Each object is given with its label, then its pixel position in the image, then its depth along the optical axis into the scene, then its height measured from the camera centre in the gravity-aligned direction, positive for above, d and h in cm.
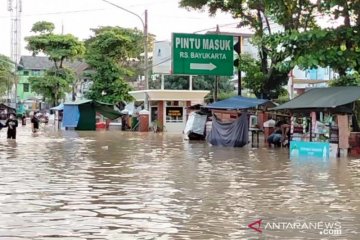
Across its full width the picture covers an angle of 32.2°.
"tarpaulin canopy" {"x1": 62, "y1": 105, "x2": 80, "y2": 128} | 4900 +7
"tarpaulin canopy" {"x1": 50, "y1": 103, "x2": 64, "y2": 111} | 5184 +76
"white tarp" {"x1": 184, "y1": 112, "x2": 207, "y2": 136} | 3316 -31
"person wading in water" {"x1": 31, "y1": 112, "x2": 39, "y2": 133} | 3972 -41
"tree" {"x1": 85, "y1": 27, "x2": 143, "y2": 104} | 5272 +427
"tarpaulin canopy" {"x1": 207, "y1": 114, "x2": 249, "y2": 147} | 2730 -63
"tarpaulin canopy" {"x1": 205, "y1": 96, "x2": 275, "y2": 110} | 2655 +68
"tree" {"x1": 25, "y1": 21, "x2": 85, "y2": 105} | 5584 +576
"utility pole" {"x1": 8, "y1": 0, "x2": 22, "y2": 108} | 6844 +1017
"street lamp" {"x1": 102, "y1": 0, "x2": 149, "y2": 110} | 4125 +491
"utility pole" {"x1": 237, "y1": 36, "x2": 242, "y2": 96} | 3139 +204
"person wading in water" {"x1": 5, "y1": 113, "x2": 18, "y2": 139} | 2938 -44
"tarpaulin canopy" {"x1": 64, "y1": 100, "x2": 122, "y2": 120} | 4806 +64
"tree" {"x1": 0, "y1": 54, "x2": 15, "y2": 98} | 7025 +490
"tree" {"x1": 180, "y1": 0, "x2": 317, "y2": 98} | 2277 +407
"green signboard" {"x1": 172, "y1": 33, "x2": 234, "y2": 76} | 2973 +308
